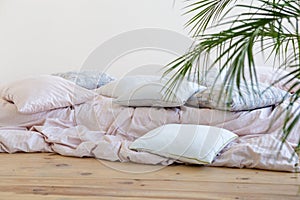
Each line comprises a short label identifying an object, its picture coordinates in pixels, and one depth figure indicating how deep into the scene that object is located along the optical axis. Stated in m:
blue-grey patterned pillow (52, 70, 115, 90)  2.78
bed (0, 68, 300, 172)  1.77
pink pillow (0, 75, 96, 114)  2.17
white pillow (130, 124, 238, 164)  1.75
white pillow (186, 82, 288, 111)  2.00
